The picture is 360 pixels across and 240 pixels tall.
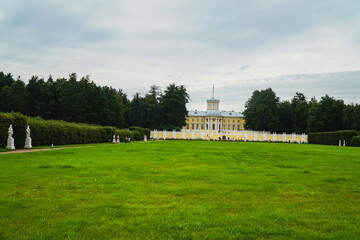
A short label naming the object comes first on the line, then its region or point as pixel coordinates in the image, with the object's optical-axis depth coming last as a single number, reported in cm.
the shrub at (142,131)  5891
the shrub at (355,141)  4288
